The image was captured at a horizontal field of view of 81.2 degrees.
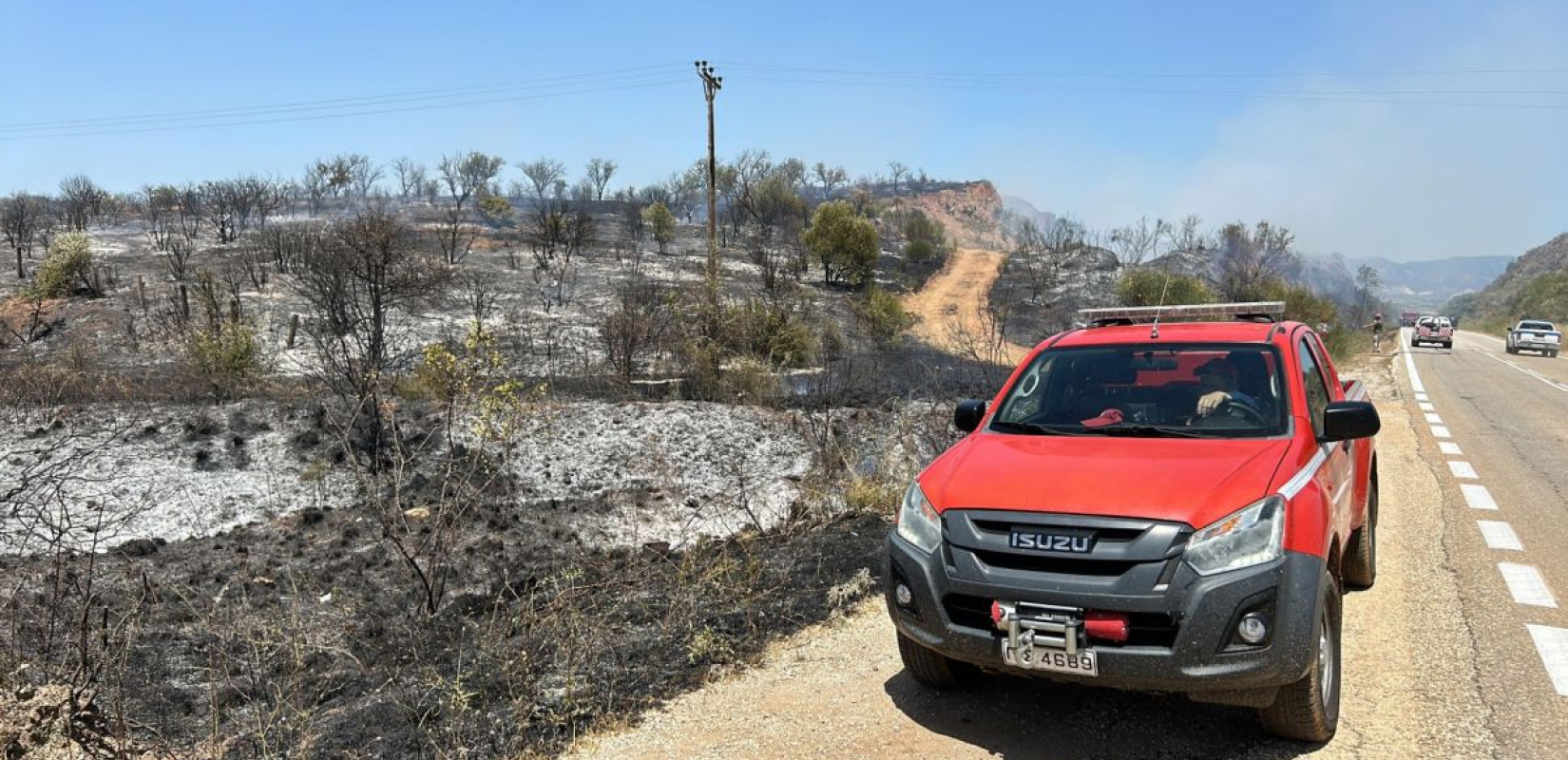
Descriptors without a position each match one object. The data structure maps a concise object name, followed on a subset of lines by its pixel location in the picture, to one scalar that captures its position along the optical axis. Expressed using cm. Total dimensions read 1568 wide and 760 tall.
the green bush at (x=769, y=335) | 2264
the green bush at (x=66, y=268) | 2855
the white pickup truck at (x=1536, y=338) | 3359
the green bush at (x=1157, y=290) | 3061
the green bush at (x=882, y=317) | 3080
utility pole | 2941
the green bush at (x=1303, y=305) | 3159
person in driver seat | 433
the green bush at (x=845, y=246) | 4159
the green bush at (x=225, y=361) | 1686
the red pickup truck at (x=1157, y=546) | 322
